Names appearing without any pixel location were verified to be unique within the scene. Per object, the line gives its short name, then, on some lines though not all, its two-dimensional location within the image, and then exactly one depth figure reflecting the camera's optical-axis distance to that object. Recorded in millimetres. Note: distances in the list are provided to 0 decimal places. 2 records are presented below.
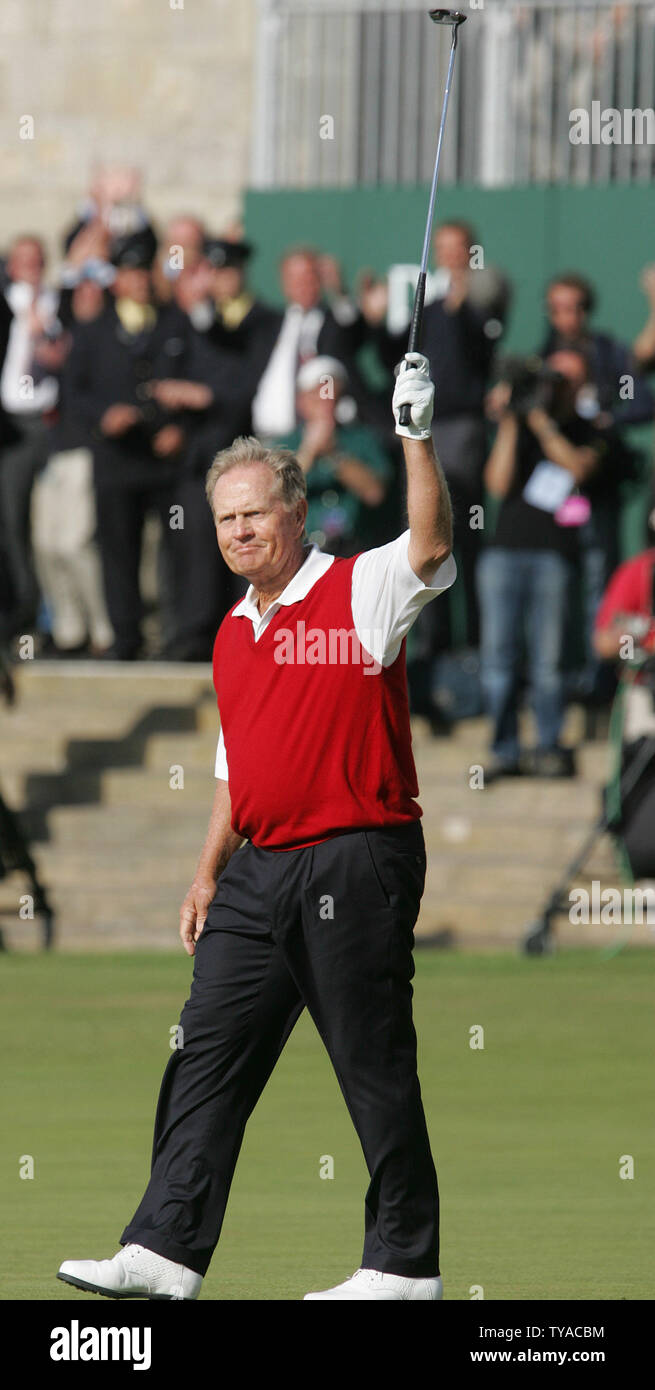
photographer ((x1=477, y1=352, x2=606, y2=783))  15922
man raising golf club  6188
